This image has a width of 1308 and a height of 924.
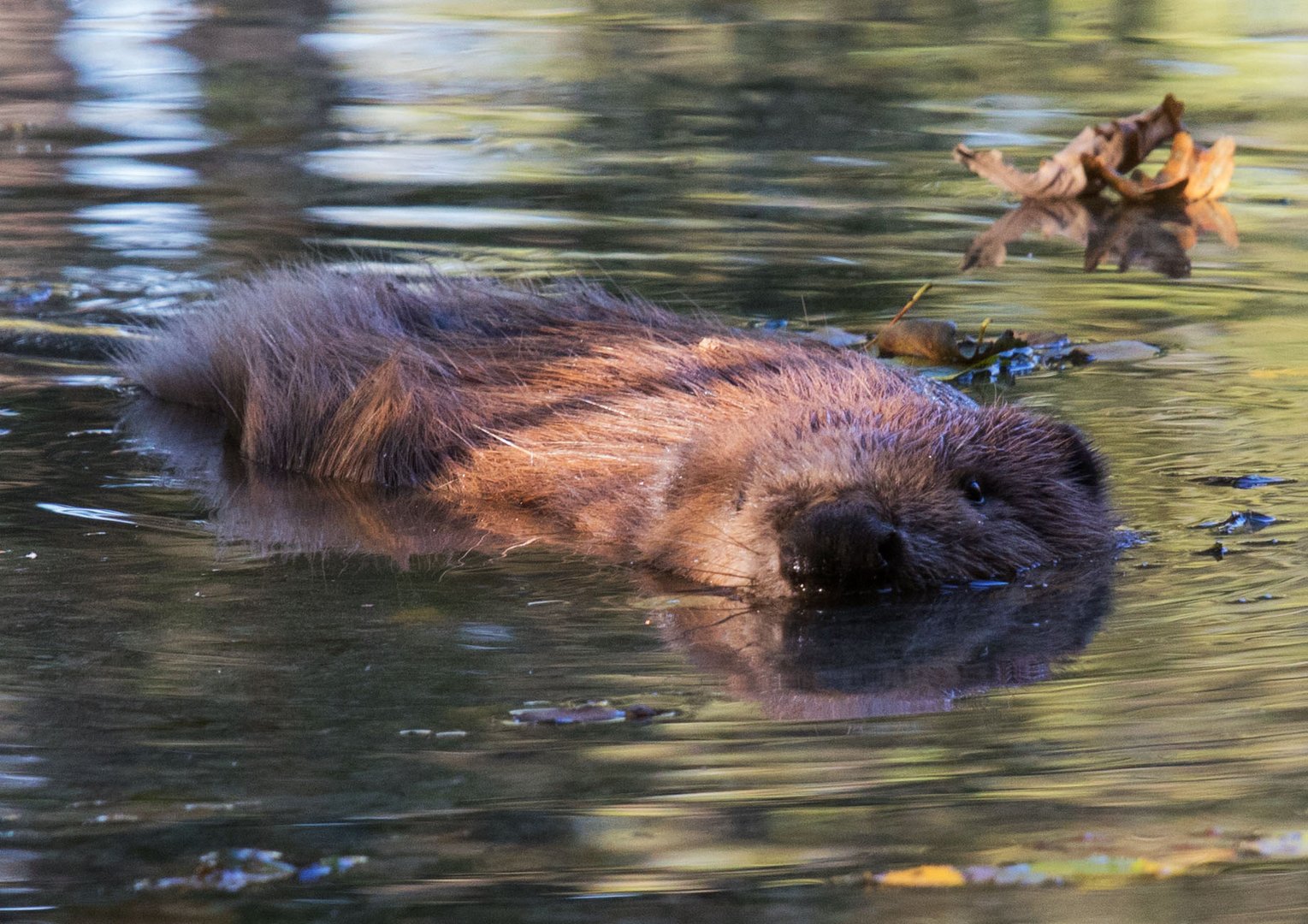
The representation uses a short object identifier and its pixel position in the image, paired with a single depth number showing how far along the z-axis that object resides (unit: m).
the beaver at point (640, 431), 8.87
